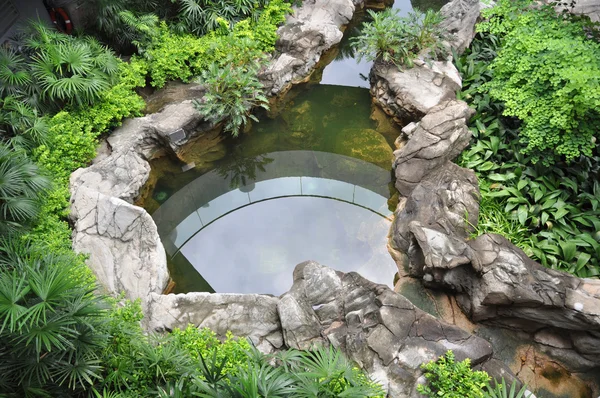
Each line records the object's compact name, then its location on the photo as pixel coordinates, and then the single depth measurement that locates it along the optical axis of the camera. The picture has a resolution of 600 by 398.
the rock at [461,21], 8.41
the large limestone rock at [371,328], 4.65
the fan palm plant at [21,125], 6.21
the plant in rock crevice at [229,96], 7.47
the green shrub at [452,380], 4.35
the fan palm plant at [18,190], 5.16
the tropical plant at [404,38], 8.15
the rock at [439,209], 5.88
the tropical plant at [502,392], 3.98
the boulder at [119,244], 5.61
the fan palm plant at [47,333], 3.40
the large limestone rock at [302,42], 8.45
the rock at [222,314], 5.19
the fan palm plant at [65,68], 6.64
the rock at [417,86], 7.64
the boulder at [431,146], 6.79
